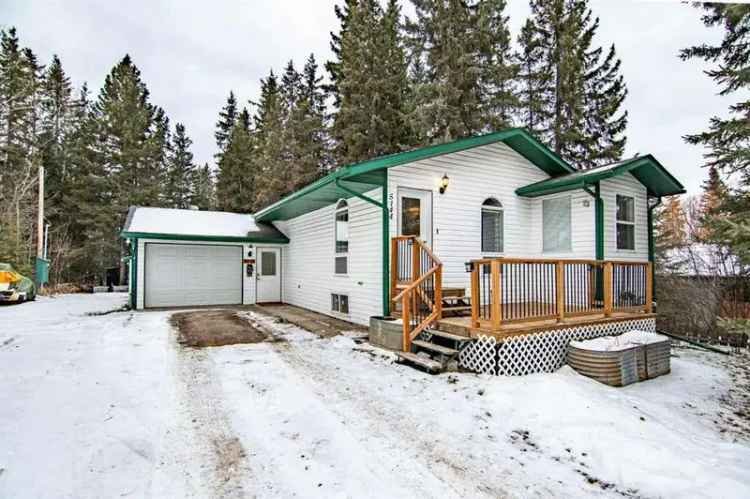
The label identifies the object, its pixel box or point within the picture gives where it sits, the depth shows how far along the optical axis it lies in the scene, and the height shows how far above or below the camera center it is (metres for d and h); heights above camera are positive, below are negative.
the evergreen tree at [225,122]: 30.63 +10.98
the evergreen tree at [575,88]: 15.92 +7.24
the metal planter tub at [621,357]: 4.93 -1.23
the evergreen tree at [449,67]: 14.41 +7.39
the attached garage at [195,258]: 11.49 +0.17
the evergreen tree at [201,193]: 30.33 +5.71
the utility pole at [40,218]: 15.76 +1.87
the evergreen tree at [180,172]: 28.38 +7.00
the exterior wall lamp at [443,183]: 7.60 +1.53
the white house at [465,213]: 7.29 +1.04
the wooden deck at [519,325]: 5.00 -0.84
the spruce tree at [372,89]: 16.58 +7.39
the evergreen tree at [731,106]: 8.52 +3.69
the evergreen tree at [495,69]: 14.81 +7.27
